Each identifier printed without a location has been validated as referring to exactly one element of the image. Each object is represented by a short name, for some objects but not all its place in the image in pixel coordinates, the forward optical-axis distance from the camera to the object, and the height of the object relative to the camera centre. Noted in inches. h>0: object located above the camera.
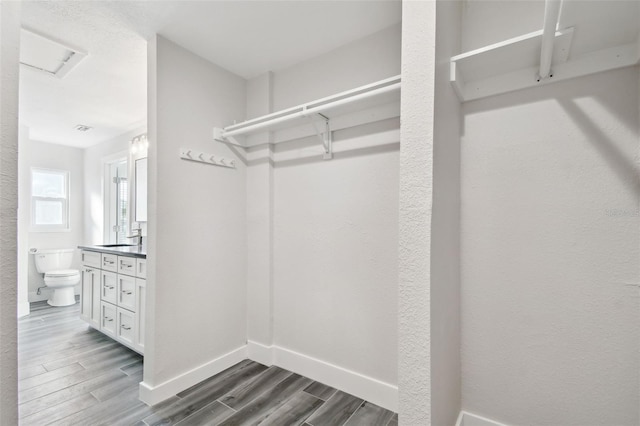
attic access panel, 72.4 +43.2
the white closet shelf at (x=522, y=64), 45.8 +26.0
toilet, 148.9 -30.1
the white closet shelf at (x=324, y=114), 63.0 +25.3
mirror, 141.3 +12.2
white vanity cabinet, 90.6 -28.0
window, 167.0 +8.6
